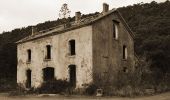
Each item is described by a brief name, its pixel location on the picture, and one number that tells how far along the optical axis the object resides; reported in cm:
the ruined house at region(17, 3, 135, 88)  3030
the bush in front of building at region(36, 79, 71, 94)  3048
